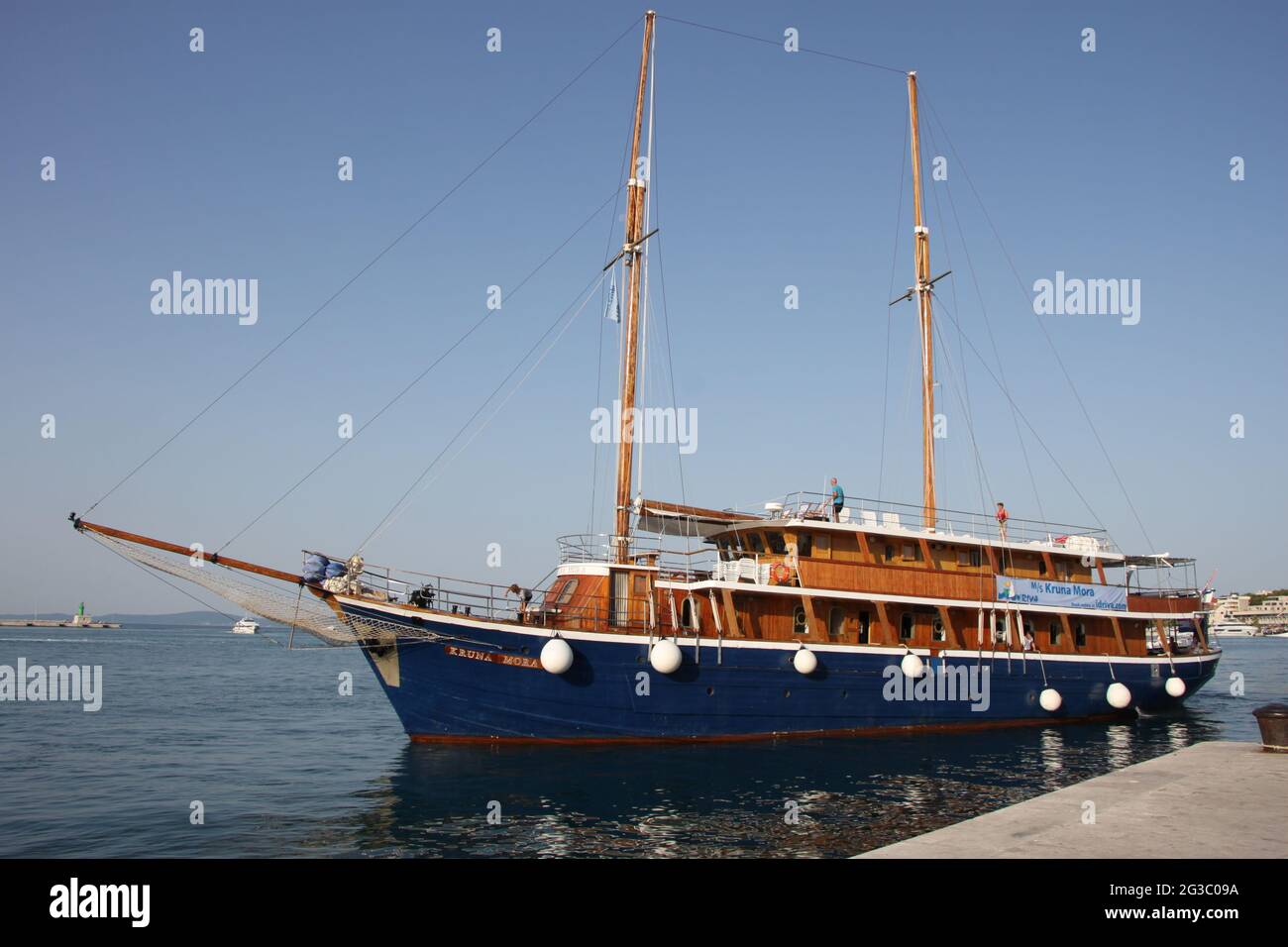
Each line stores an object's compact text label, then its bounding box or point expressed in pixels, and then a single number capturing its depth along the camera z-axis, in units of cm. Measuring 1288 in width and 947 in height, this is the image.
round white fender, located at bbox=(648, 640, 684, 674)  2250
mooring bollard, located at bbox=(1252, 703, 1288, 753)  1692
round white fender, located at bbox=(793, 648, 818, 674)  2448
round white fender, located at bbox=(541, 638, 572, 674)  2167
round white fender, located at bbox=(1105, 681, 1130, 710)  2947
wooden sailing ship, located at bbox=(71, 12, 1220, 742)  2256
